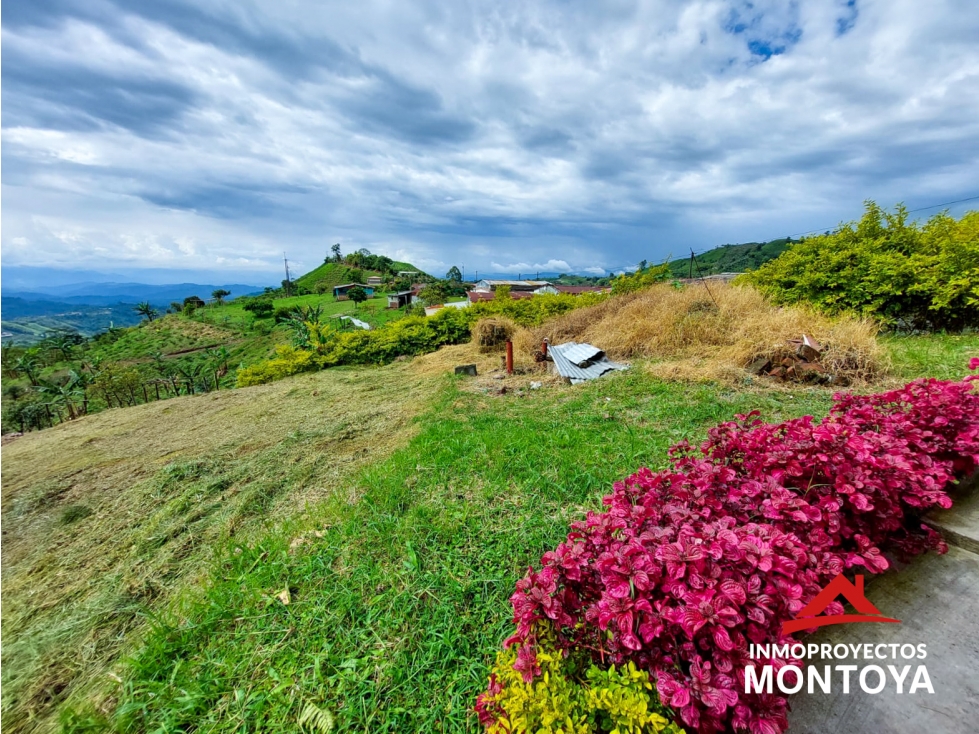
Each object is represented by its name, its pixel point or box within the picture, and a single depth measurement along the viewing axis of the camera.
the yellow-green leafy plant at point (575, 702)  0.94
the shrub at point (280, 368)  10.86
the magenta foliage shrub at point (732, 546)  1.03
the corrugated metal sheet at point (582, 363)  6.25
